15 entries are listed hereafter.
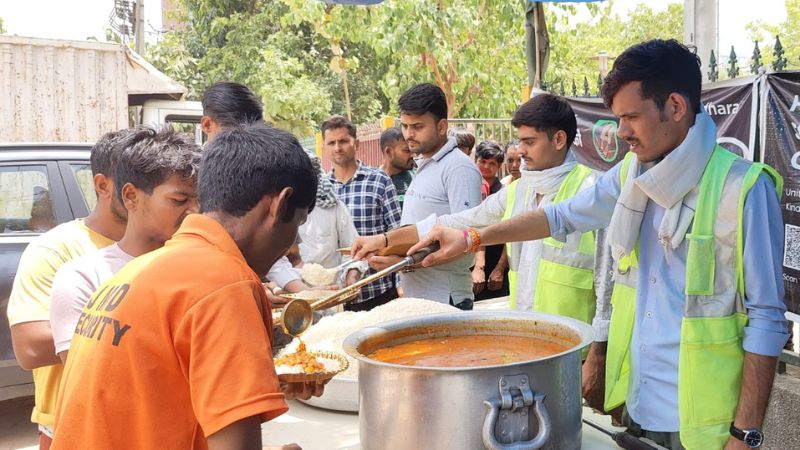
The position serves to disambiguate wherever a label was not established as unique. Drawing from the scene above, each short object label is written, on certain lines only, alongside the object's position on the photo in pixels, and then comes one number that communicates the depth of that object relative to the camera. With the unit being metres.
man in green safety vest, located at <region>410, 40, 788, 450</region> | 1.60
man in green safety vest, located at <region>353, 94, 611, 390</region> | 2.41
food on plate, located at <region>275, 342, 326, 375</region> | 1.69
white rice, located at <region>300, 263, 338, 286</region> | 3.06
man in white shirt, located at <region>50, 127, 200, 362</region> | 1.77
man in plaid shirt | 4.17
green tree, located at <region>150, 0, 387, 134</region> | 14.48
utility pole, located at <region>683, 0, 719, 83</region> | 4.43
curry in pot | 1.60
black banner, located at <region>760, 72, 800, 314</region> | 3.21
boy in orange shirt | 1.00
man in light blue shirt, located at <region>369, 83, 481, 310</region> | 3.51
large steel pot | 1.29
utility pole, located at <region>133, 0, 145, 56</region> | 14.30
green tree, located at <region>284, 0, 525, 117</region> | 9.79
